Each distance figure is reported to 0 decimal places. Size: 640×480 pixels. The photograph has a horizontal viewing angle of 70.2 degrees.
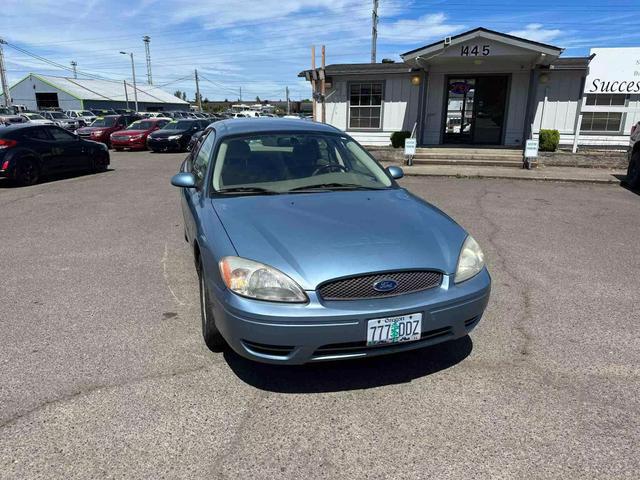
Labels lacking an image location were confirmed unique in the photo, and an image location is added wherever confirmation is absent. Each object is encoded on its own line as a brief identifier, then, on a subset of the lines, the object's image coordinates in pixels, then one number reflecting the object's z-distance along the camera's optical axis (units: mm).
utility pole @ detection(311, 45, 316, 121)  16575
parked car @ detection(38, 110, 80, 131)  29500
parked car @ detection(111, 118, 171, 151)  20016
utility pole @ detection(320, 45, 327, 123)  16234
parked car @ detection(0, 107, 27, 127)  25672
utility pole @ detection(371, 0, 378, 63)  29812
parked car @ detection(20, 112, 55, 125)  30406
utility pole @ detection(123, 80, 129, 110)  60594
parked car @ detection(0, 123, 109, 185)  10469
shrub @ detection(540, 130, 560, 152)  14125
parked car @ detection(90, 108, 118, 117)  40941
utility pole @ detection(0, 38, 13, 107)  47838
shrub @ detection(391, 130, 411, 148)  15617
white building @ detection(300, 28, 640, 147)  13195
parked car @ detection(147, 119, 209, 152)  18781
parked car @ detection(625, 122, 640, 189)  10250
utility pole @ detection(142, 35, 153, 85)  78562
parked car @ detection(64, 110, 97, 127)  36119
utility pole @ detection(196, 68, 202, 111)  71312
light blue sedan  2480
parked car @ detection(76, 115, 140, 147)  21203
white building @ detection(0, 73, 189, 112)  55469
